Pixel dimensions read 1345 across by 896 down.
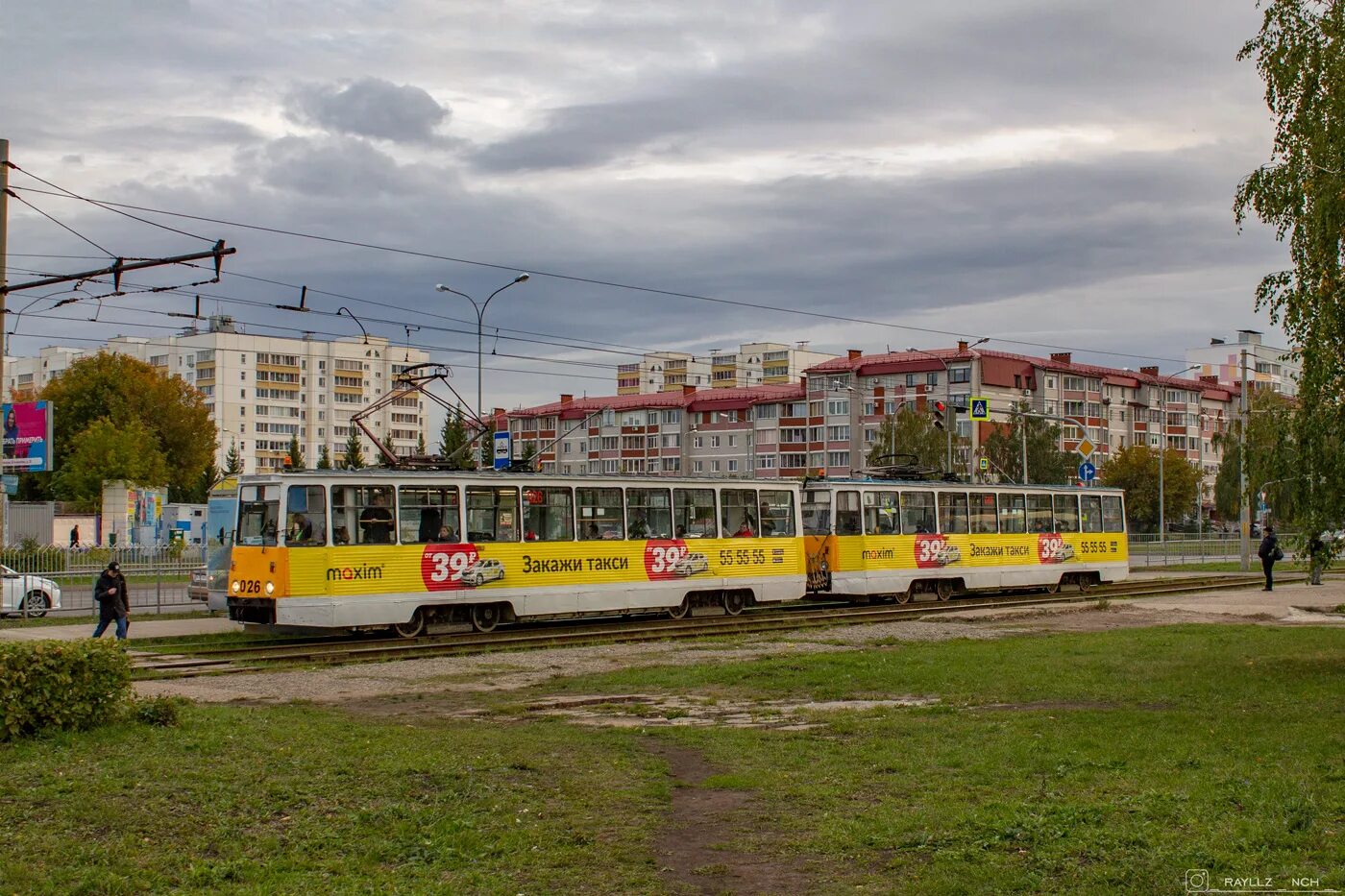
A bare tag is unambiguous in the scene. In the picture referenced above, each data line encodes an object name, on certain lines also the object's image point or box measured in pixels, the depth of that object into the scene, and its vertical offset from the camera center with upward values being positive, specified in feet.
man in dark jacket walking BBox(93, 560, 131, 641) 77.15 -4.02
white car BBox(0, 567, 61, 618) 99.91 -5.07
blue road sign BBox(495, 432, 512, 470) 146.03 +8.14
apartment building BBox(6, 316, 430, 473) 473.26 +50.72
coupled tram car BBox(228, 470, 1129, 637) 75.46 -1.89
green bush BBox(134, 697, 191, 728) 39.88 -5.56
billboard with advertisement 130.52 +9.50
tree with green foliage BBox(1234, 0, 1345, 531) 51.96 +11.71
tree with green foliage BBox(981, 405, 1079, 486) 248.73 +10.57
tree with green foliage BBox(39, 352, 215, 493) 264.31 +23.48
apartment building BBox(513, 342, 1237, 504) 329.31 +27.35
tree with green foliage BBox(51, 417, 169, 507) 212.23 +10.43
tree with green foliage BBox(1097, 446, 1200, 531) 298.15 +6.35
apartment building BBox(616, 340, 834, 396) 474.49 +54.71
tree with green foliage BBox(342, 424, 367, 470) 234.99 +12.22
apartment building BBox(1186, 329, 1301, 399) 410.43 +44.80
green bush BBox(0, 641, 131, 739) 36.40 -4.38
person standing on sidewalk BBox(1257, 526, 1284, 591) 123.24 -4.01
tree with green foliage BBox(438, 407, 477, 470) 204.46 +13.64
